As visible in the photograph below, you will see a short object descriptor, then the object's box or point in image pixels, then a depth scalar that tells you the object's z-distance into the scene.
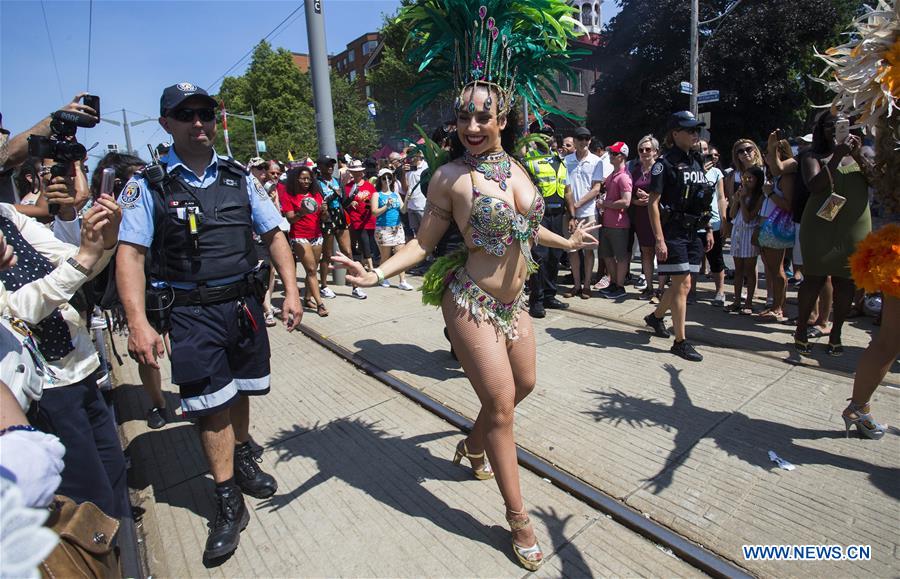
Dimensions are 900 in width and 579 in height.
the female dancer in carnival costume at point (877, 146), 2.61
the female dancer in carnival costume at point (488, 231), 2.38
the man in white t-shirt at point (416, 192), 9.09
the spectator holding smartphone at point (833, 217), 3.92
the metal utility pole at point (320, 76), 7.77
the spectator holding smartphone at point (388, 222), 7.87
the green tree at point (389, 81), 30.85
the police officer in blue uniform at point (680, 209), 4.55
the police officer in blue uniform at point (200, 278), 2.52
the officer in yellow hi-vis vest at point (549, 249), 6.08
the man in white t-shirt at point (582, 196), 6.84
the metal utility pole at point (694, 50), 15.76
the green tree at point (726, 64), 19.64
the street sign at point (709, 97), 14.67
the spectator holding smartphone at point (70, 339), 2.00
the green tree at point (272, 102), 37.88
